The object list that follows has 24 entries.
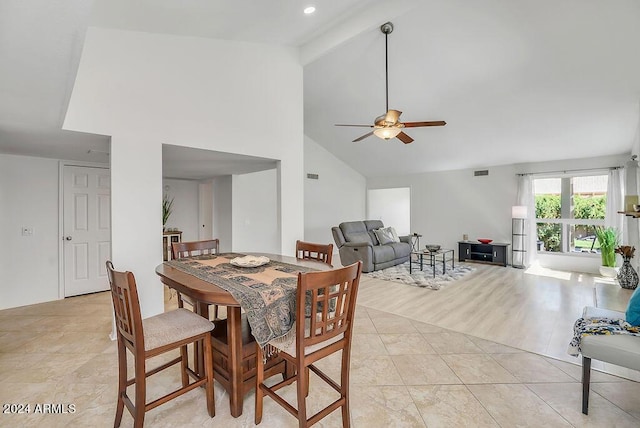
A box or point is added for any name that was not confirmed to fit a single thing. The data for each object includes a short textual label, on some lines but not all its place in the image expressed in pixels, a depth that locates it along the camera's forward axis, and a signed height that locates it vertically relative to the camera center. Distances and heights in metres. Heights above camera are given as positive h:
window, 5.87 -0.01
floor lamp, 6.31 -0.62
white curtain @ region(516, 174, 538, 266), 6.42 +0.05
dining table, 1.58 -0.48
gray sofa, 5.84 -0.79
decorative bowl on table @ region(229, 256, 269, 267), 2.17 -0.39
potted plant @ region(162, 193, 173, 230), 5.42 +0.04
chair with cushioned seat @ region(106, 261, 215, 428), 1.52 -0.71
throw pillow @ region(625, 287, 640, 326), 1.88 -0.64
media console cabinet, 6.52 -0.96
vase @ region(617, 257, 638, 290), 4.37 -0.97
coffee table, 5.69 -1.15
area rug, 5.01 -1.22
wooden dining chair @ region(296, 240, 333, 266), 2.68 -0.38
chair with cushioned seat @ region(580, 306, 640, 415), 1.72 -0.84
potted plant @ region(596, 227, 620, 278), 5.23 -0.68
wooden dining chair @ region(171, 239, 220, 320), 2.81 -0.37
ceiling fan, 3.48 +1.03
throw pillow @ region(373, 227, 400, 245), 6.64 -0.59
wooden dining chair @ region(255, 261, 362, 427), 1.45 -0.68
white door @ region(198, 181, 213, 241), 6.39 +0.01
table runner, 1.53 -0.45
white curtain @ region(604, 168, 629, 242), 5.33 +0.19
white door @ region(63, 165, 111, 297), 4.19 -0.28
